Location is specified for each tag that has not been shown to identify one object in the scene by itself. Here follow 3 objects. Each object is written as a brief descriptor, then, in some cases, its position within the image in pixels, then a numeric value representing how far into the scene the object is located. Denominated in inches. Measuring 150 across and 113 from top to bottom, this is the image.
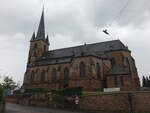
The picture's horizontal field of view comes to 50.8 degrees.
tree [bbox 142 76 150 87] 1868.2
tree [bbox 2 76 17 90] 1102.7
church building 1234.0
